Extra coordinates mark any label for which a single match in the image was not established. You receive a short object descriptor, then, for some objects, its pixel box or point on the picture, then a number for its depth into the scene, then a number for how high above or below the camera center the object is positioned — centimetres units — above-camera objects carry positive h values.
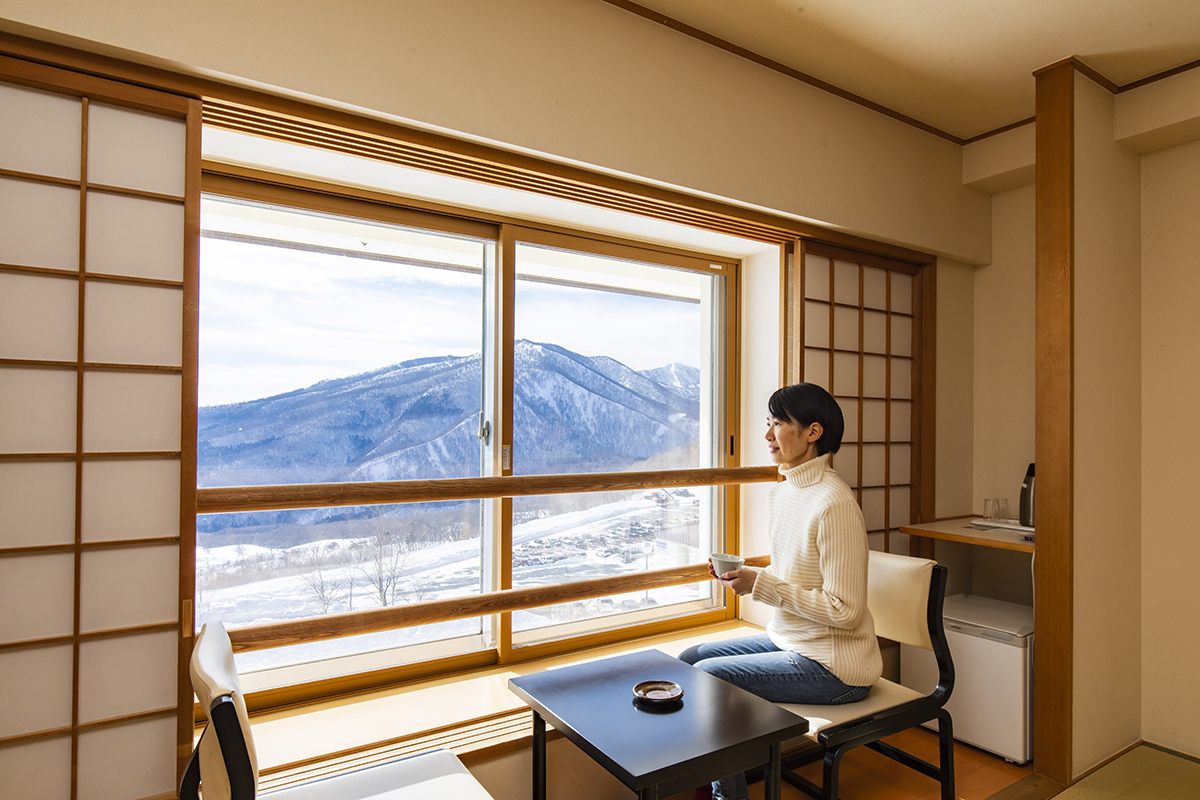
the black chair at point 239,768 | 108 -65
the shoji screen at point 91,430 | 139 -7
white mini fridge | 246 -105
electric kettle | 297 -41
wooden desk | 260 -54
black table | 133 -72
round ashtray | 158 -70
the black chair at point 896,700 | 181 -86
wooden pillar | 231 -9
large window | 212 -3
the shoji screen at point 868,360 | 286 +22
